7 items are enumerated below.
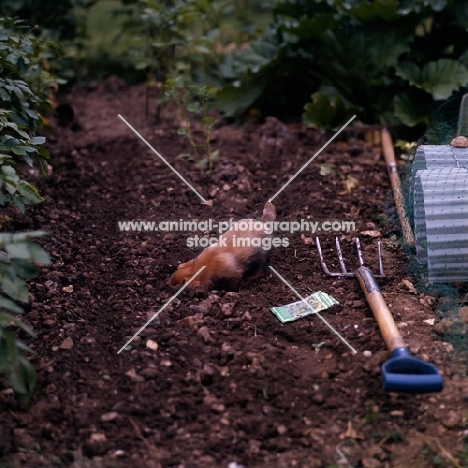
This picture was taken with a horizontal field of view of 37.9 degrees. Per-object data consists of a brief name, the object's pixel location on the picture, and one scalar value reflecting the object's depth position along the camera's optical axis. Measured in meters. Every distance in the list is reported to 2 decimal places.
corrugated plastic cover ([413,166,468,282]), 3.05
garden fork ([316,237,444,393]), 2.39
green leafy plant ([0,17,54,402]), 2.37
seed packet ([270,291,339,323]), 3.07
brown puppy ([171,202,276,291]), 3.21
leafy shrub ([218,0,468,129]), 4.80
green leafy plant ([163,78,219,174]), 4.20
